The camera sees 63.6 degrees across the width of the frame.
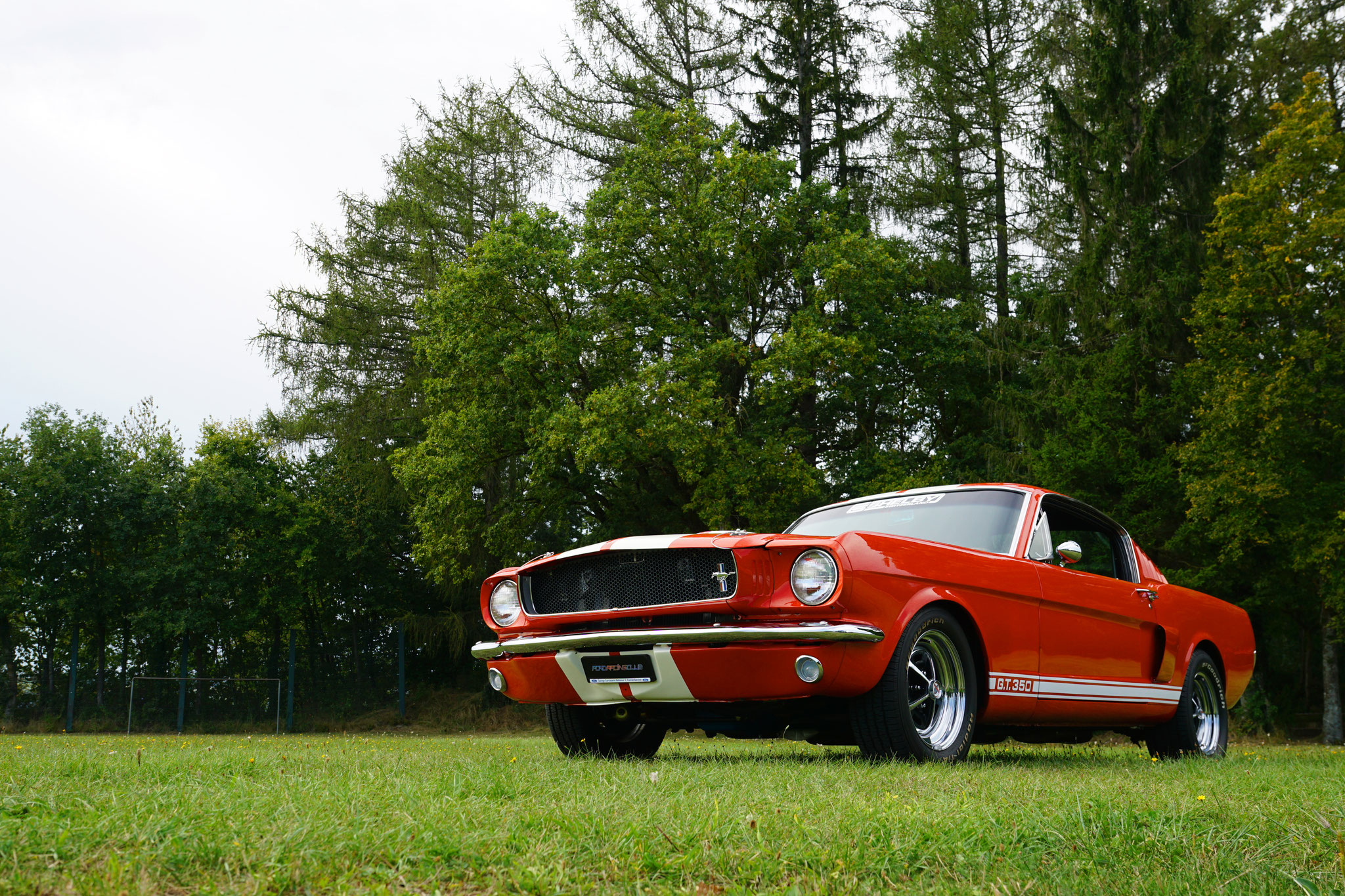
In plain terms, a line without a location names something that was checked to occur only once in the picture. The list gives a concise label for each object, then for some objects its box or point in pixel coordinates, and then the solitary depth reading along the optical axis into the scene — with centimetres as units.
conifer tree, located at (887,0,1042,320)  2750
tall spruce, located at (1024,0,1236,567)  1953
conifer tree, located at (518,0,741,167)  2700
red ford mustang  512
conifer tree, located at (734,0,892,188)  2706
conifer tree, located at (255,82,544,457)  2902
